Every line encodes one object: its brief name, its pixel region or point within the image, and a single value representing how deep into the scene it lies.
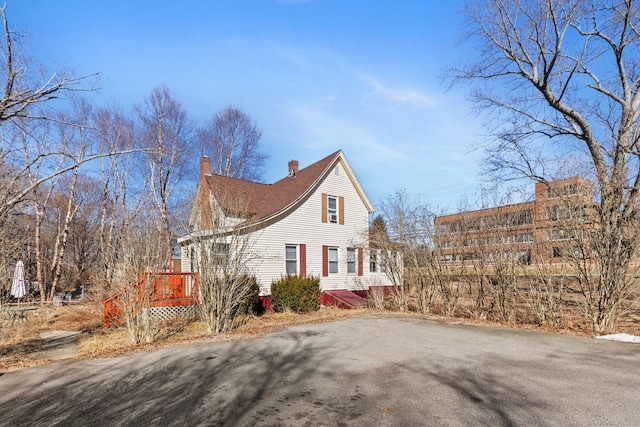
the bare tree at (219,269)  9.38
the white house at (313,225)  15.40
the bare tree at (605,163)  8.34
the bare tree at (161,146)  24.77
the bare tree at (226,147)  29.22
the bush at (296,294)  13.62
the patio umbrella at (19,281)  13.33
